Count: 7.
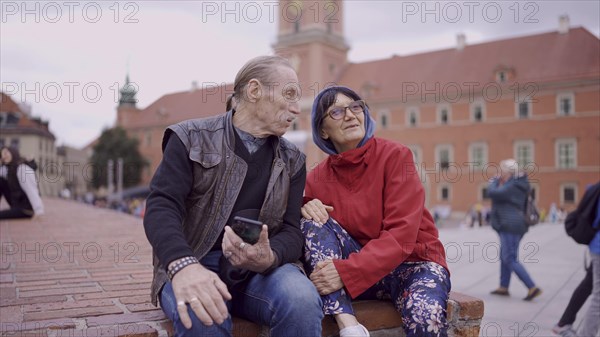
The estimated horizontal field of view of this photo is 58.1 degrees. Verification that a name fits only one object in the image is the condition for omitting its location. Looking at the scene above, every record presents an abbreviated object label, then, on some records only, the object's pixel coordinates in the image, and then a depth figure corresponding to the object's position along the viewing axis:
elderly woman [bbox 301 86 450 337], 2.41
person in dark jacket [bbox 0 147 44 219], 8.55
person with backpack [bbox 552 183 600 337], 4.52
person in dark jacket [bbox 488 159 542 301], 6.67
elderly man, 2.01
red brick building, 36.56
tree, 56.59
